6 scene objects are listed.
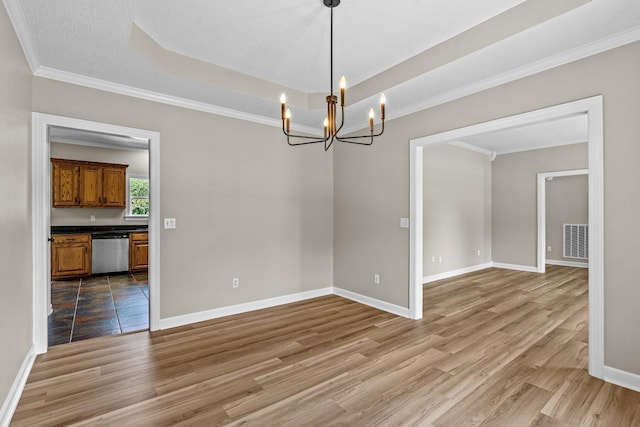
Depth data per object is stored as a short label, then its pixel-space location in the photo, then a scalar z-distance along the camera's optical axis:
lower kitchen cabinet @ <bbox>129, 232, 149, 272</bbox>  6.54
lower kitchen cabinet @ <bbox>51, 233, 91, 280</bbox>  5.73
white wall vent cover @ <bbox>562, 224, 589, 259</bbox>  6.82
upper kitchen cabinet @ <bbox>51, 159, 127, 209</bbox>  6.12
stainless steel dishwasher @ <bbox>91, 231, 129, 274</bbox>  6.16
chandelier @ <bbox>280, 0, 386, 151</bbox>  2.12
